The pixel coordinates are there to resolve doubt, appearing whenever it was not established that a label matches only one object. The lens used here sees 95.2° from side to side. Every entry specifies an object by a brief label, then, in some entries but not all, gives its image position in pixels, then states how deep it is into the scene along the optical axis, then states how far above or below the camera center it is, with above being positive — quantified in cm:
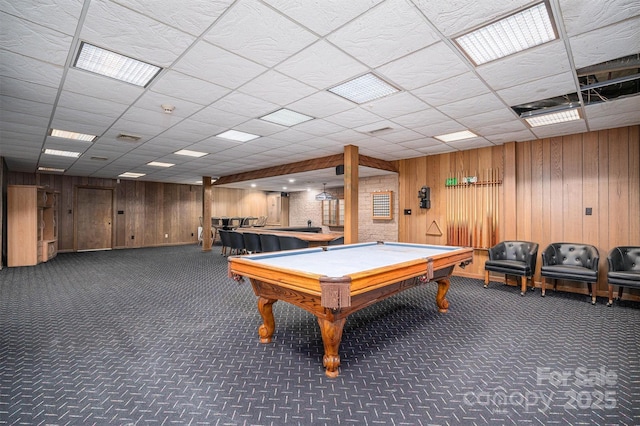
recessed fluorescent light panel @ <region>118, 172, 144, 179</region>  991 +138
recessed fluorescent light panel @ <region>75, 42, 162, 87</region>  262 +145
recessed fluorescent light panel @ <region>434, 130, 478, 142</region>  524 +142
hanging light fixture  1002 +56
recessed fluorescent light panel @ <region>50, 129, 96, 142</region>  507 +143
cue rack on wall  605 +10
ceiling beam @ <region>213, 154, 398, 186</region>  685 +124
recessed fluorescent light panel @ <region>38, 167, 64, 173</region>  875 +138
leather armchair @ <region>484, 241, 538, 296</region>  491 -86
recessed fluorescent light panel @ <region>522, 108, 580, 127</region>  420 +143
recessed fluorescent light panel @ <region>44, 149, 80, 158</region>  646 +140
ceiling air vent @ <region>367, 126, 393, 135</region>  489 +142
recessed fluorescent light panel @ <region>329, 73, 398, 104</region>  318 +145
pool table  224 -57
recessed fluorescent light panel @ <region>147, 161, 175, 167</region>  794 +140
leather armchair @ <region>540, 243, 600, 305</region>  442 -84
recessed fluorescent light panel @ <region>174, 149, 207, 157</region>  665 +142
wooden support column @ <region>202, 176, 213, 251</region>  1042 +6
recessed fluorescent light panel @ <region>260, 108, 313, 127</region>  416 +144
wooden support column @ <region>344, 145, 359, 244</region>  594 +41
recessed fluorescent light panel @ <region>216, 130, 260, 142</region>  519 +143
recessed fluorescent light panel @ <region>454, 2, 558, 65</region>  216 +145
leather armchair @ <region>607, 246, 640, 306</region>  415 -79
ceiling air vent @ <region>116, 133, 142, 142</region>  528 +142
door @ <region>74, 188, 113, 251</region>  1060 -18
